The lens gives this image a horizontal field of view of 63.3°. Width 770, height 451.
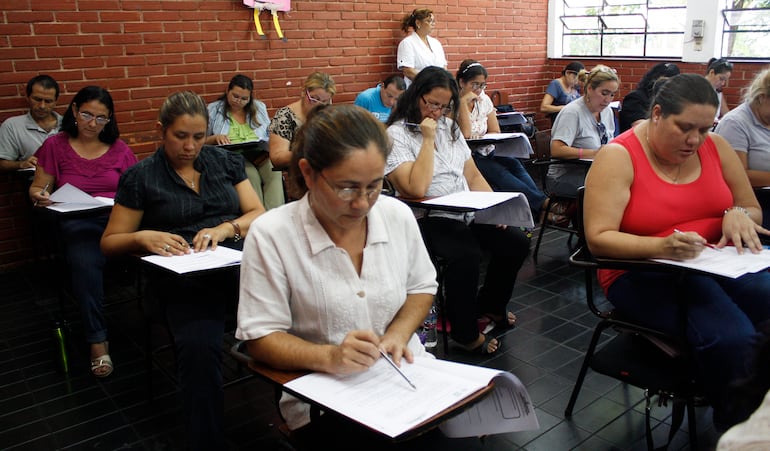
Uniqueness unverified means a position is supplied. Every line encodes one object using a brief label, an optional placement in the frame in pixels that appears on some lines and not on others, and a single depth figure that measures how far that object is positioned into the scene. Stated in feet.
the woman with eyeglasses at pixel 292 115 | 13.67
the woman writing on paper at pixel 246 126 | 15.66
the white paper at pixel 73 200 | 10.31
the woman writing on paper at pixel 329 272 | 4.80
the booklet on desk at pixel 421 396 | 4.14
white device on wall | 22.58
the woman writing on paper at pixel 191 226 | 6.89
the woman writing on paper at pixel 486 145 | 15.15
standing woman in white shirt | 21.12
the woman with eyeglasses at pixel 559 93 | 23.96
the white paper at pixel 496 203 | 9.46
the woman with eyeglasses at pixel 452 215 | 9.98
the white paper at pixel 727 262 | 6.12
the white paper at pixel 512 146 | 14.87
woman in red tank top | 6.48
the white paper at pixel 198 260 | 6.88
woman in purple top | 10.17
